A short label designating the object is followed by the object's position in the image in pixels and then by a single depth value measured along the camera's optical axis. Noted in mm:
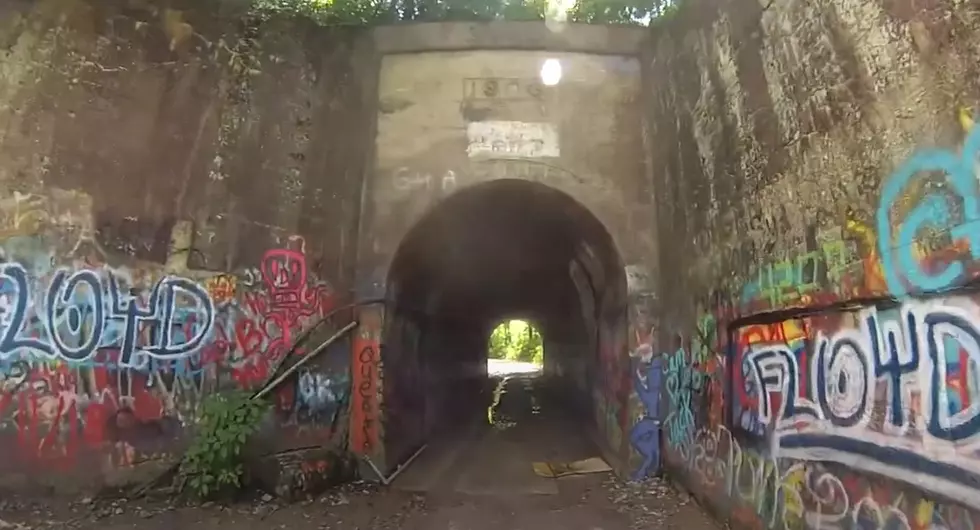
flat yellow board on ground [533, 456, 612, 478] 10023
